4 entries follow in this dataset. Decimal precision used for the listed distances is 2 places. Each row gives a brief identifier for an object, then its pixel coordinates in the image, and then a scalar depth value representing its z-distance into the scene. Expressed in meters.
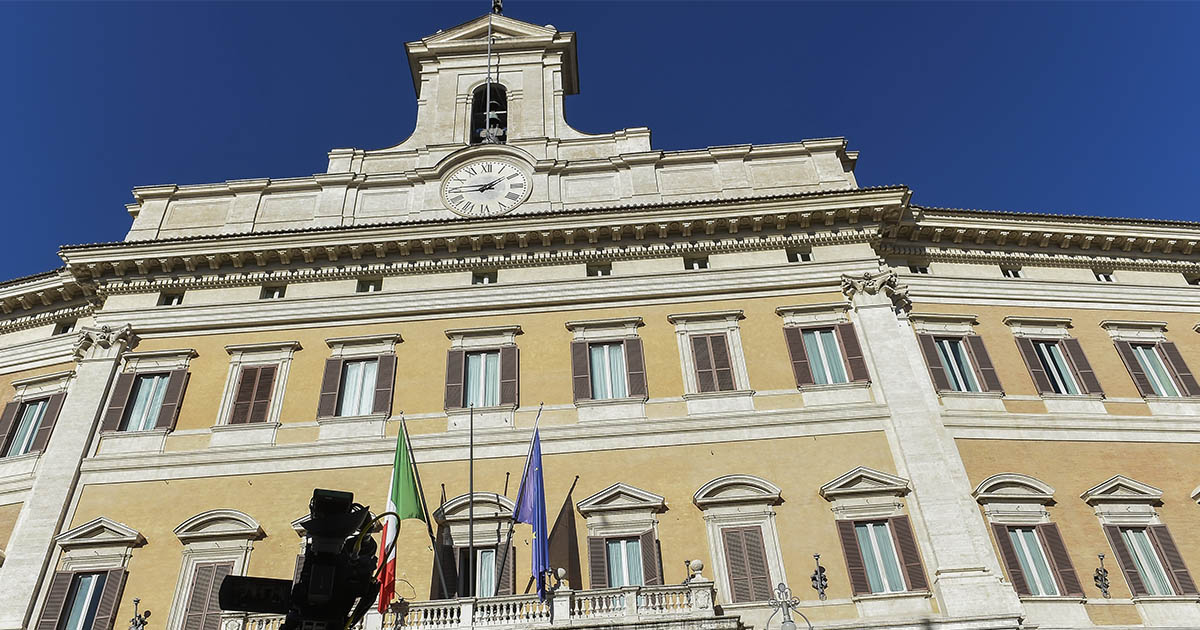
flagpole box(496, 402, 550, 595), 15.60
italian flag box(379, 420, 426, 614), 14.84
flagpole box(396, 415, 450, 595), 14.80
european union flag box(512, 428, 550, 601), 14.36
